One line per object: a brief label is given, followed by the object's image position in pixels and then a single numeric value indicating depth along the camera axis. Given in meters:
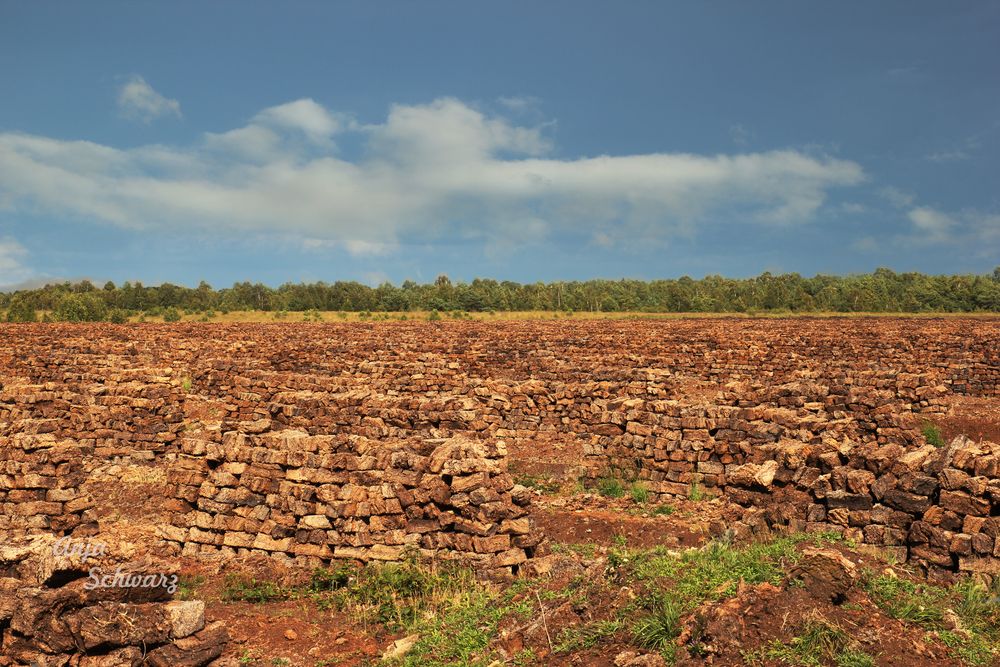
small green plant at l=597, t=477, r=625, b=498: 13.34
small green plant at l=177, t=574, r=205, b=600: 7.82
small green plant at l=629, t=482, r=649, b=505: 12.92
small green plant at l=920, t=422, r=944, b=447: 17.95
